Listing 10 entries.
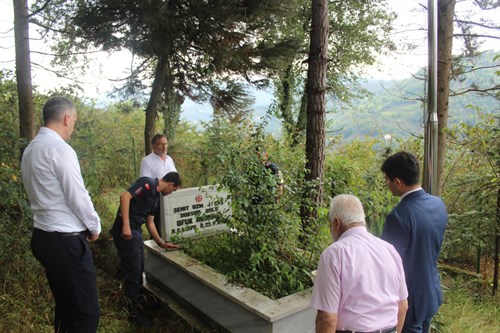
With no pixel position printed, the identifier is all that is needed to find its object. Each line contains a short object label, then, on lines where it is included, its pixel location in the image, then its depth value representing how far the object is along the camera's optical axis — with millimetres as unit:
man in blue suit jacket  2262
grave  2912
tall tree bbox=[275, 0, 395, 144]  13039
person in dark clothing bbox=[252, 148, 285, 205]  3665
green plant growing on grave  3435
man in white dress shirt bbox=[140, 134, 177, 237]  5035
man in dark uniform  3777
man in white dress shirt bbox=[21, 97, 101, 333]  2514
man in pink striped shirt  1748
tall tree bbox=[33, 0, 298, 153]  6062
